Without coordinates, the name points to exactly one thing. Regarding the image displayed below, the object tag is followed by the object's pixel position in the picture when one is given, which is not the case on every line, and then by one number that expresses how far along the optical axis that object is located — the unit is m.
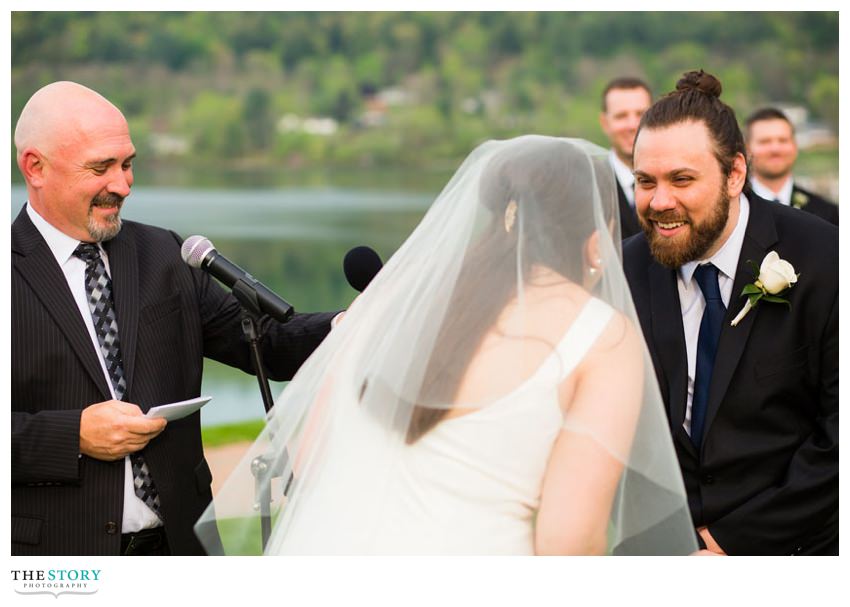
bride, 2.45
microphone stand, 2.83
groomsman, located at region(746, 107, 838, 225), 7.45
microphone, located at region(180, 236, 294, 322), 2.98
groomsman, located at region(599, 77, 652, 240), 6.25
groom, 3.09
